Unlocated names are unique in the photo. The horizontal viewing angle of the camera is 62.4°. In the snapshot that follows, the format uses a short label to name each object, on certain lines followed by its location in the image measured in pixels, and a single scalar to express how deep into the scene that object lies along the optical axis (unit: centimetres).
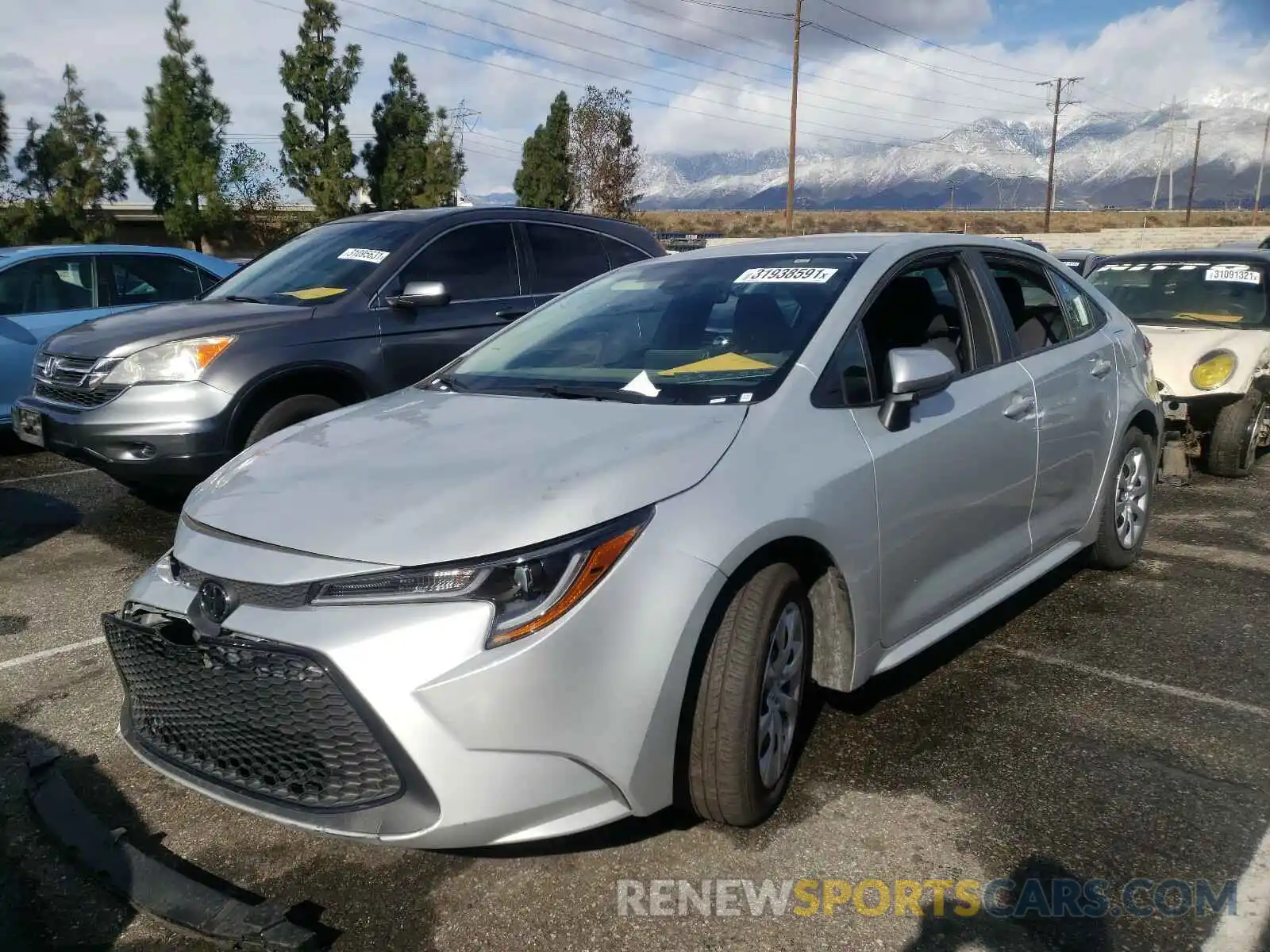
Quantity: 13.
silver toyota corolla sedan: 229
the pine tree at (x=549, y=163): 4772
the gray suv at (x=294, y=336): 525
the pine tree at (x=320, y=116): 3612
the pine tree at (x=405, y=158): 3934
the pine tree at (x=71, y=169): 3256
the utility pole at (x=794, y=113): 3297
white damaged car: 712
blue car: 771
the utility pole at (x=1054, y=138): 5553
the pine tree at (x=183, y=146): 3566
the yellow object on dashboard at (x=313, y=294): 585
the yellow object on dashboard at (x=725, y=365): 320
